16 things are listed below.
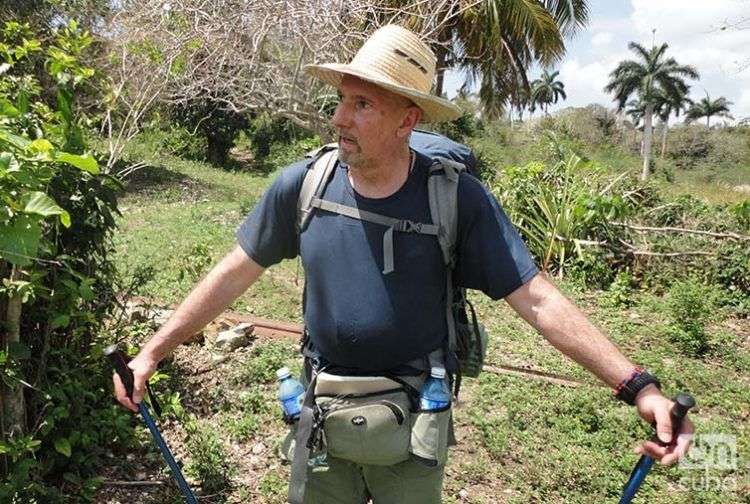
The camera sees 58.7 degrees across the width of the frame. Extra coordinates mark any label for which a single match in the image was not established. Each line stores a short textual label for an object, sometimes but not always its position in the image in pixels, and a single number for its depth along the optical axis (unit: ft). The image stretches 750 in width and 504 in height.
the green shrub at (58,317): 7.99
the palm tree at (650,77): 173.37
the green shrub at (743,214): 26.73
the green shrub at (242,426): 12.16
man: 6.16
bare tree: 28.86
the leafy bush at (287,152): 65.87
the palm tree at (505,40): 48.70
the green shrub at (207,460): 10.67
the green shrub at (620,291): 23.65
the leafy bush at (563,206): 26.89
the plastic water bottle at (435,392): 6.51
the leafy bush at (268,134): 74.18
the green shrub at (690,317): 18.84
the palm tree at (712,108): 204.44
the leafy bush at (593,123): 123.03
